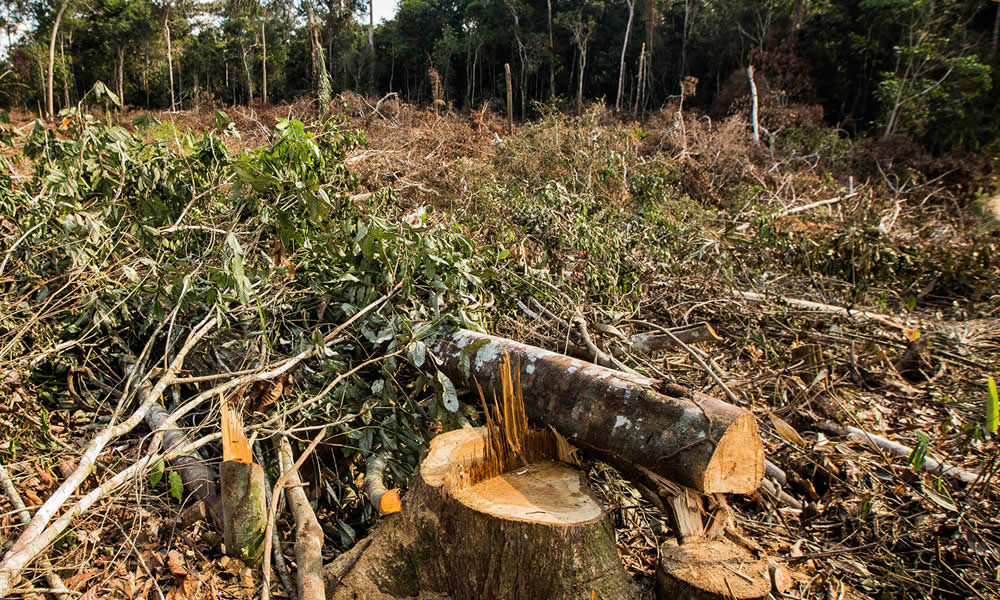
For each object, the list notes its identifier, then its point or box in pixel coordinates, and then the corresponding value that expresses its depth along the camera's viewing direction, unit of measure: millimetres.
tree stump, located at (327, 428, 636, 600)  1543
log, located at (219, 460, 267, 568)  1826
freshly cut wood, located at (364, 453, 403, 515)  1865
